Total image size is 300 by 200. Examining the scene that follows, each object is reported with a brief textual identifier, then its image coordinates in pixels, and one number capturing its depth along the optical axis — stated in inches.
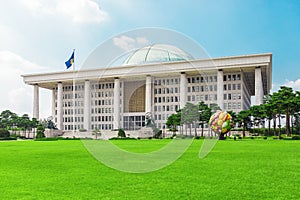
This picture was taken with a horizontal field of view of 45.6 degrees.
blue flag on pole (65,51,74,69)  2318.0
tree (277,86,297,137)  2003.3
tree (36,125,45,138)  2929.6
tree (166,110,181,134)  2491.1
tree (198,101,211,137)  2422.2
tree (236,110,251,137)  2650.1
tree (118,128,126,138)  2602.1
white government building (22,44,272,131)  3152.8
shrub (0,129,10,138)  2721.5
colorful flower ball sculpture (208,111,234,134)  1727.4
